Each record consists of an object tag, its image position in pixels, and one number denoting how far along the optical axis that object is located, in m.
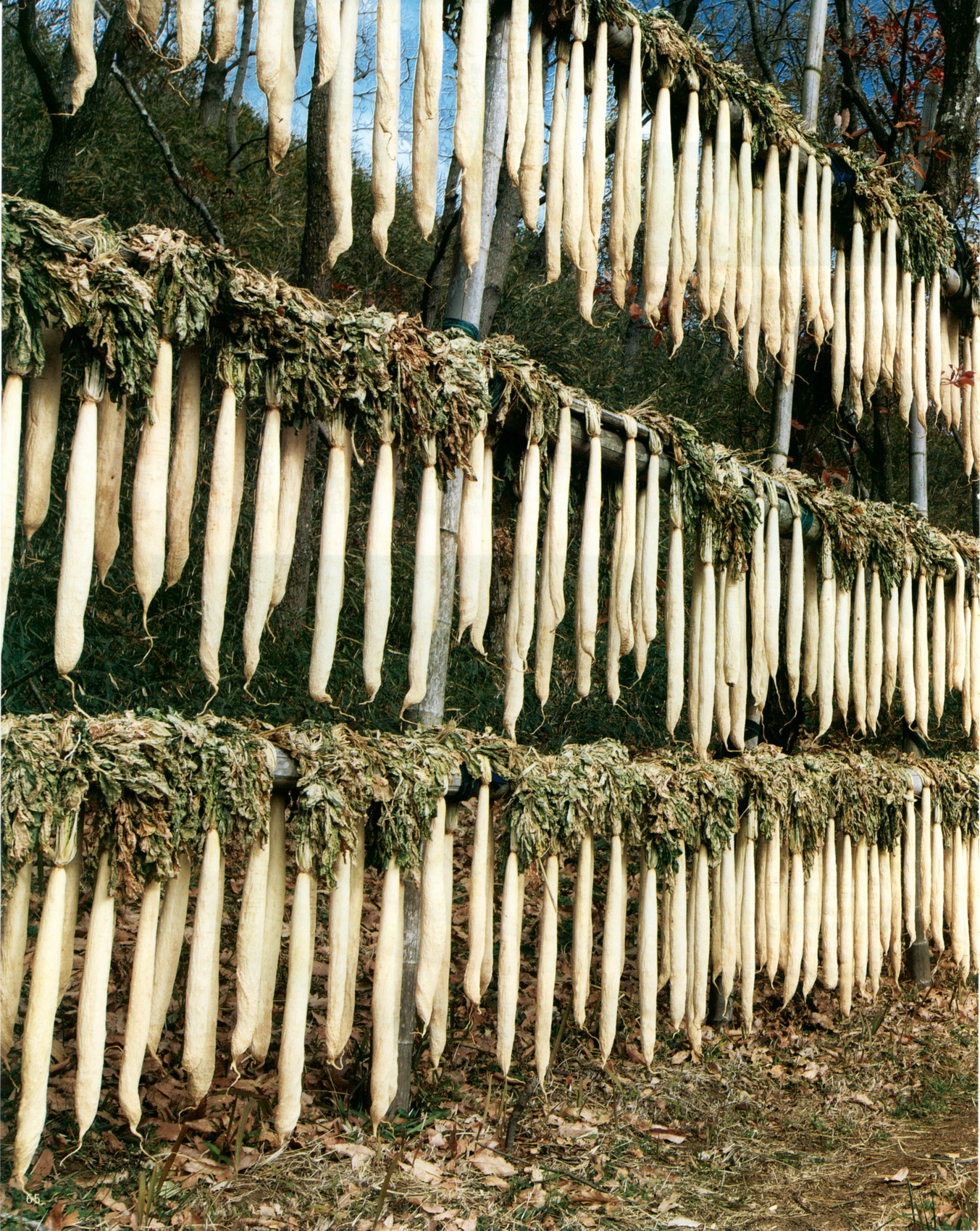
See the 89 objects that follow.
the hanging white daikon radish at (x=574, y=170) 2.71
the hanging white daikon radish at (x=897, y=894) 3.84
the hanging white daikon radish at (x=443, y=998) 2.47
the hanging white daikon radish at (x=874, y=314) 3.99
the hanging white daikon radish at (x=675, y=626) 2.93
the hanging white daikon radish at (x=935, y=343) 4.36
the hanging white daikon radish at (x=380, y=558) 2.31
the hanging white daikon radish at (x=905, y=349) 4.22
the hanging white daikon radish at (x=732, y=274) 3.33
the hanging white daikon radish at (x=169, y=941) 2.06
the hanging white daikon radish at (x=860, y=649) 3.67
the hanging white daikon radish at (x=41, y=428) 1.89
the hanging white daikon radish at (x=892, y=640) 3.83
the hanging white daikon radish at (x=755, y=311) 3.45
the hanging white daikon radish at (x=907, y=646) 3.90
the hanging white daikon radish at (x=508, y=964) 2.53
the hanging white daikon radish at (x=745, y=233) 3.40
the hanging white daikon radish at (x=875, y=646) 3.75
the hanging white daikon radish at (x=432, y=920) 2.43
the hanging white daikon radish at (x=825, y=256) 3.69
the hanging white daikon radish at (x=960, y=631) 4.18
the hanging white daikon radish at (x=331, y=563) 2.23
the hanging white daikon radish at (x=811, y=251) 3.65
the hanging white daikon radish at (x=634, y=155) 2.92
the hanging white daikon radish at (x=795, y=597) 3.39
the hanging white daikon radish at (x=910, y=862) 3.90
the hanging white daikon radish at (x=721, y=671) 3.14
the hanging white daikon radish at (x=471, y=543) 2.45
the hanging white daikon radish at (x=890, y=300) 4.07
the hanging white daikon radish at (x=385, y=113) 2.21
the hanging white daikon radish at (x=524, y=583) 2.58
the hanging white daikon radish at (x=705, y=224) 3.25
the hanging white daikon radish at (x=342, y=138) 2.12
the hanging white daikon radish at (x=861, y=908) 3.66
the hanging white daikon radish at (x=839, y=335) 3.85
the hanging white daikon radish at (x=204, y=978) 2.07
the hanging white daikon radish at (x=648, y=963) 2.88
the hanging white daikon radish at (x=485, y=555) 2.47
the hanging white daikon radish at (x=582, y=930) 2.69
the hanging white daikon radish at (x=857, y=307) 3.90
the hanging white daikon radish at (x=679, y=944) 2.93
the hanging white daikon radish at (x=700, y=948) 3.01
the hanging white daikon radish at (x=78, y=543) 1.87
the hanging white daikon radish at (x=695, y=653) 3.05
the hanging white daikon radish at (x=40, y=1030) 1.87
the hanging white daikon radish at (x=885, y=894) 3.80
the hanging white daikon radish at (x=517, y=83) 2.57
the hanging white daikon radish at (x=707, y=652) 3.05
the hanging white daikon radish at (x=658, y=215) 3.00
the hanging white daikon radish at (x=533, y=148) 2.59
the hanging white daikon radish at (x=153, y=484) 1.98
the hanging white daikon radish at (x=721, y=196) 3.29
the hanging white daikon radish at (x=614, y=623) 2.76
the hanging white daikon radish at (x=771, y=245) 3.48
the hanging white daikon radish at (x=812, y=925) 3.44
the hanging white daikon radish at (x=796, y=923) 3.37
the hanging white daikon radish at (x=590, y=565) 2.64
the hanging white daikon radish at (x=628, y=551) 2.78
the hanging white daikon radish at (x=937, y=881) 3.99
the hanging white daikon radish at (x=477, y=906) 2.47
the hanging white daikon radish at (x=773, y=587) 3.31
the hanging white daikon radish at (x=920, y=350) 4.30
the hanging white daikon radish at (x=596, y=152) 2.77
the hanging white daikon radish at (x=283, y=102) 2.05
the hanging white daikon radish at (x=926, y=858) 3.94
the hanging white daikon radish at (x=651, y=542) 2.83
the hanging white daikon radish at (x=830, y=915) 3.50
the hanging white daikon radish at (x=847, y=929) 3.58
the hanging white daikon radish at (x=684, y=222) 3.14
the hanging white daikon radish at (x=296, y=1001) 2.20
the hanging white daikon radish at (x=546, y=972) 2.59
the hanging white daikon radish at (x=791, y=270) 3.55
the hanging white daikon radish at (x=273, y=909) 2.21
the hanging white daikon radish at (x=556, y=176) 2.69
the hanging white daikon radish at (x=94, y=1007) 1.94
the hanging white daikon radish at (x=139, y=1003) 2.00
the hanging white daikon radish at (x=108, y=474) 1.98
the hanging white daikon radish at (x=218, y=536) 2.08
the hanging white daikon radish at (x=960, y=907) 4.09
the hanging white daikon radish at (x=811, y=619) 3.48
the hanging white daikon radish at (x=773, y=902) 3.29
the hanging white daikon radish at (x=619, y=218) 2.89
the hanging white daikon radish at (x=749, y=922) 3.19
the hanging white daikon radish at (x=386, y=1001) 2.35
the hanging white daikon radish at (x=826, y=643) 3.51
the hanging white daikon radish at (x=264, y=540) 2.13
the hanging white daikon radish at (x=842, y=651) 3.56
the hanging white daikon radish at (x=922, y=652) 3.99
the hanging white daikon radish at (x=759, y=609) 3.27
